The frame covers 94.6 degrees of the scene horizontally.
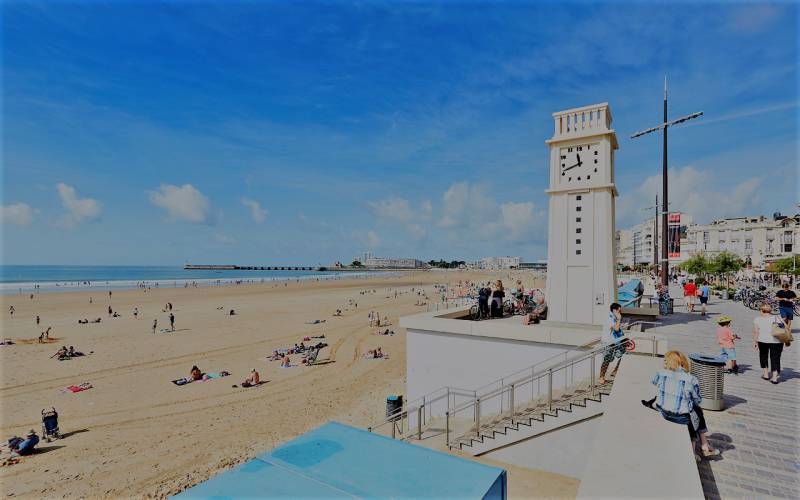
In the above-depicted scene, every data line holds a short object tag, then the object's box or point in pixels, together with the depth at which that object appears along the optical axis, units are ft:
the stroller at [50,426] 34.53
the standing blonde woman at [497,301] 44.27
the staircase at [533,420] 23.89
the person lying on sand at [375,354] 63.21
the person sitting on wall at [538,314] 38.11
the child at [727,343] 23.84
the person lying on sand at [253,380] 49.39
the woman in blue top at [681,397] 14.34
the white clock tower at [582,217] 37.91
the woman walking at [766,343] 22.45
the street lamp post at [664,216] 56.65
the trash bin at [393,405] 35.95
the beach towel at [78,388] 47.50
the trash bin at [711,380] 18.28
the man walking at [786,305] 30.30
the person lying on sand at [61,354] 63.57
